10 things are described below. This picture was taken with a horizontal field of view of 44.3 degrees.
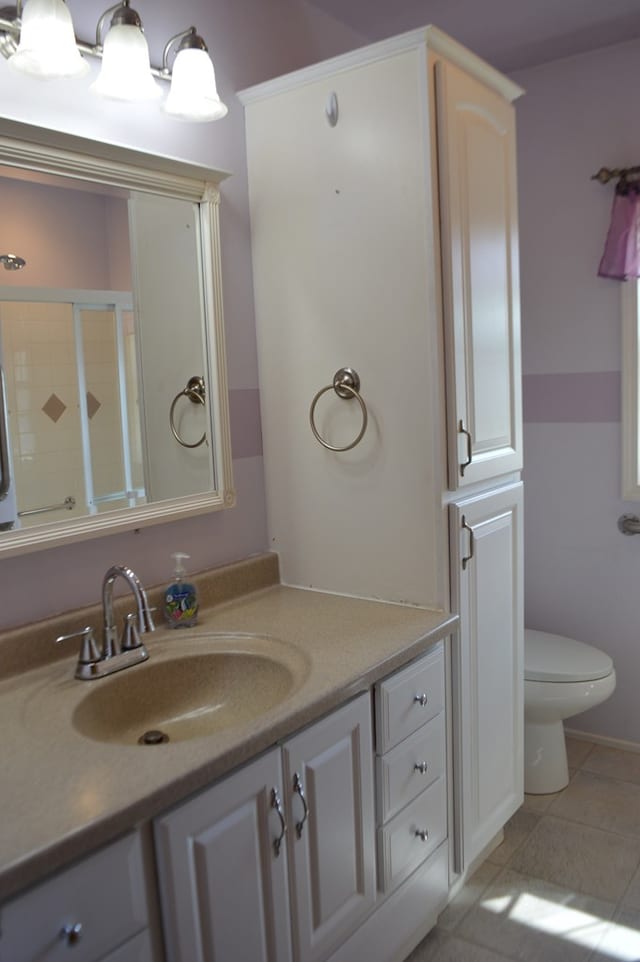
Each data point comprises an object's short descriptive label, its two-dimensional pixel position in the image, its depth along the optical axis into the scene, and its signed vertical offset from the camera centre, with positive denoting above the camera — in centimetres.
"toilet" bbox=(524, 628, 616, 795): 237 -95
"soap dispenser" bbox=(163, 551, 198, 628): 171 -45
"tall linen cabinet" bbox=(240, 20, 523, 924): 172 +10
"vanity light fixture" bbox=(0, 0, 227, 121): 135 +63
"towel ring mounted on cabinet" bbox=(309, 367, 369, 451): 183 +0
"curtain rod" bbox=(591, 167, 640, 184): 251 +65
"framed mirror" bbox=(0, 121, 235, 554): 145 +11
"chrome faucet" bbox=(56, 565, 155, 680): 144 -46
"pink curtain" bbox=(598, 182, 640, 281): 248 +43
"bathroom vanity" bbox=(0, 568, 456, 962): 101 -63
